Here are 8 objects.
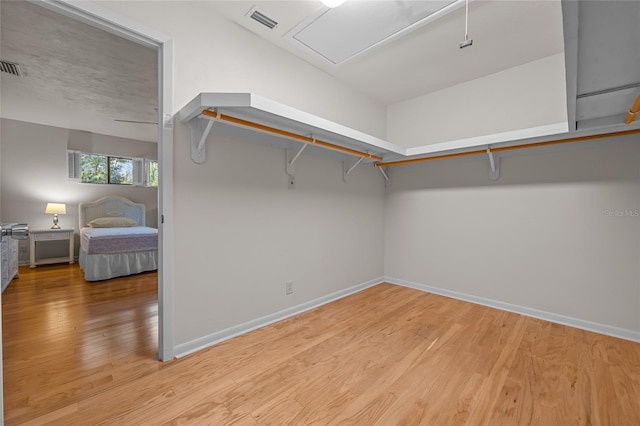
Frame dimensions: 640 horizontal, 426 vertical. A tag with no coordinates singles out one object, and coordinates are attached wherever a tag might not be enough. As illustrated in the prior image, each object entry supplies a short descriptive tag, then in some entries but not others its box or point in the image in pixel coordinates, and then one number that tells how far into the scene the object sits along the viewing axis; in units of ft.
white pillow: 17.67
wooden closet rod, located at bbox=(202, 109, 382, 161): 5.85
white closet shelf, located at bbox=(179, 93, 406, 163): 5.27
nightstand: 15.42
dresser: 11.01
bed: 12.71
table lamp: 16.45
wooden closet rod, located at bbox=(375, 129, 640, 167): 7.09
